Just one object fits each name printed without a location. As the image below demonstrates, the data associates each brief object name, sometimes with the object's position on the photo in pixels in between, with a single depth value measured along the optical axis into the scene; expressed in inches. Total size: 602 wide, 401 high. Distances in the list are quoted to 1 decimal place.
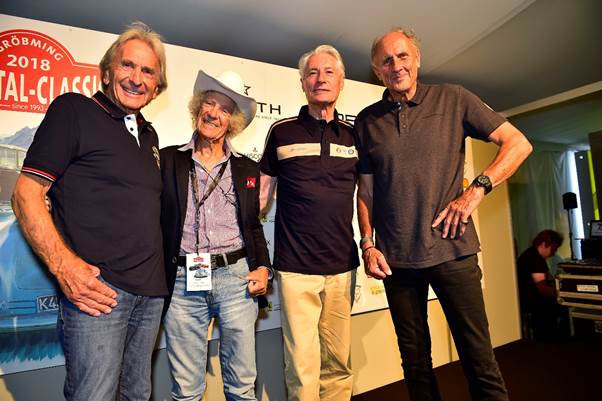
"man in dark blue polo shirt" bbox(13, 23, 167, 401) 40.6
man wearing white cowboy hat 56.2
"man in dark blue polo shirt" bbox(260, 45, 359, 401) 64.1
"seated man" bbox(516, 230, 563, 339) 146.7
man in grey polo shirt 53.5
